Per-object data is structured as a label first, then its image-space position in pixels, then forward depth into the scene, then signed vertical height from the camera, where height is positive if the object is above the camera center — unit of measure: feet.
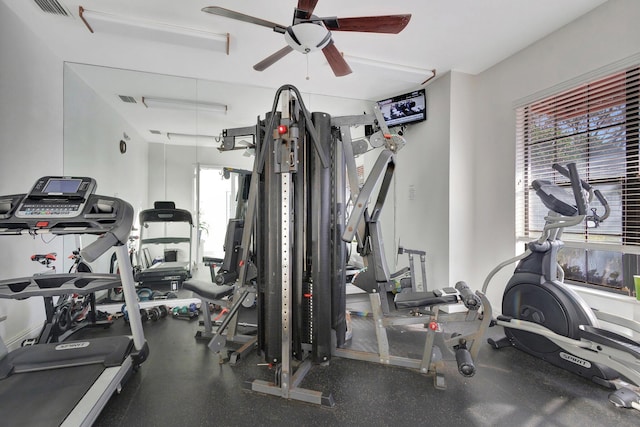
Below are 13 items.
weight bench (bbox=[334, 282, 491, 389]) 6.21 -2.77
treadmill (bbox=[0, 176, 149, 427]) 5.18 -2.52
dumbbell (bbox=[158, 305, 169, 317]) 10.86 -3.94
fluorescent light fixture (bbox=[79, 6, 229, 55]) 7.97 +5.70
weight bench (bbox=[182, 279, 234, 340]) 8.29 -2.48
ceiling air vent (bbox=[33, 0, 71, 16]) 7.52 +5.79
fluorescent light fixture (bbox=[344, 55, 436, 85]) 10.37 +5.82
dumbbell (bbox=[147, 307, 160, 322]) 10.48 -3.92
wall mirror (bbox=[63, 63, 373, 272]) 11.71 +4.36
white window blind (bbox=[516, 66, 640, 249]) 7.27 +2.08
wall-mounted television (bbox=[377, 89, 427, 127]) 12.71 +5.18
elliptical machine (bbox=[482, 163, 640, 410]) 5.93 -2.63
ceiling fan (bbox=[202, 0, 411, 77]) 5.94 +4.31
